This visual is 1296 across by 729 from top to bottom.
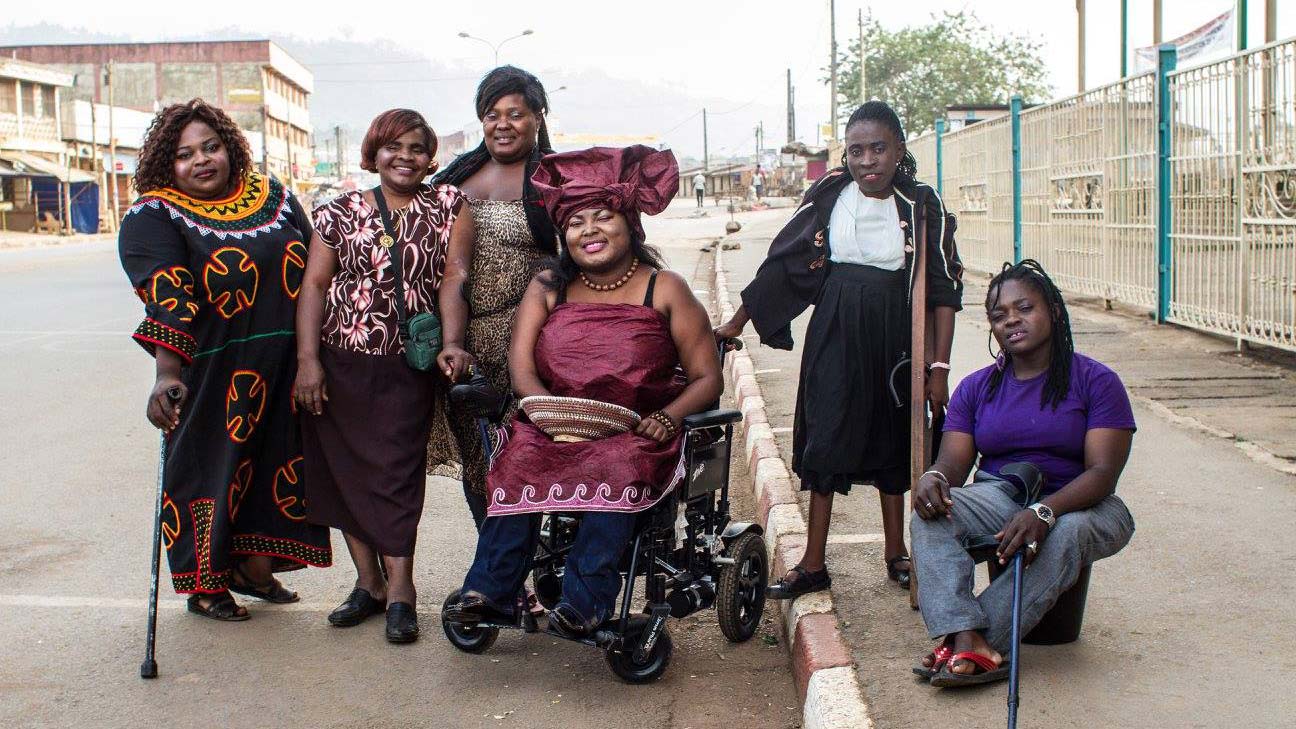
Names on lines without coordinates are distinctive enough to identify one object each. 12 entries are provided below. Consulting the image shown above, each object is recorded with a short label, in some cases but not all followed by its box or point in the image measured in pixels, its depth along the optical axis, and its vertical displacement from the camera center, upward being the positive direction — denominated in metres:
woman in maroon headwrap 4.19 -0.36
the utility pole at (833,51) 56.72 +8.68
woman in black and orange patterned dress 4.75 -0.24
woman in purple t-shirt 3.78 -0.66
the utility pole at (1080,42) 21.69 +3.30
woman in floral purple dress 4.86 -0.20
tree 66.31 +9.09
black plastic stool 3.96 -1.07
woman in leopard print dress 5.06 +0.12
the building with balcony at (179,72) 88.38 +13.19
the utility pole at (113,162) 56.64 +4.71
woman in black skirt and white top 4.57 -0.16
